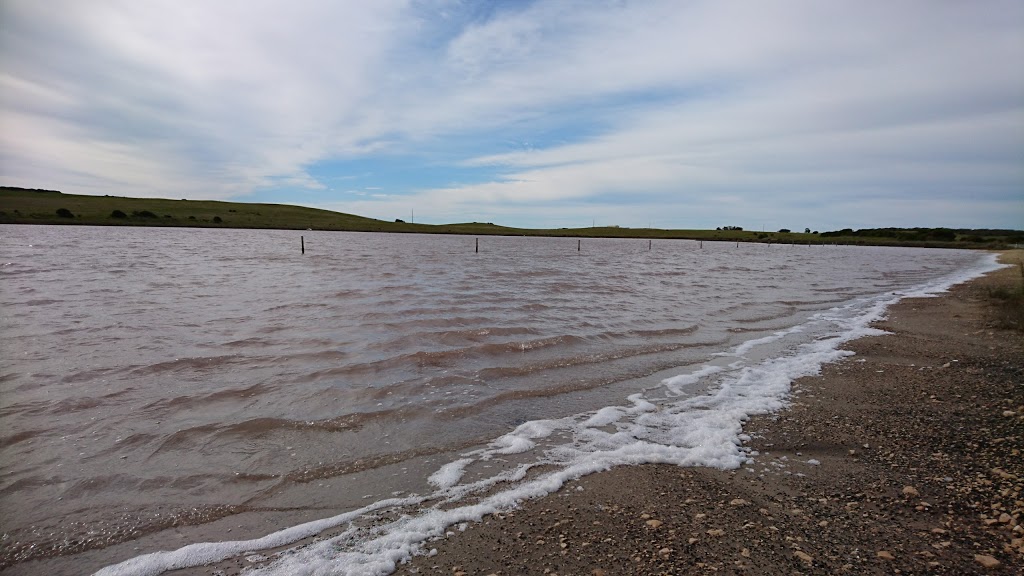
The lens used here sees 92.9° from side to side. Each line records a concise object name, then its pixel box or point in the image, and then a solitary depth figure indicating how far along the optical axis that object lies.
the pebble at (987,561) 3.38
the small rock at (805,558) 3.55
